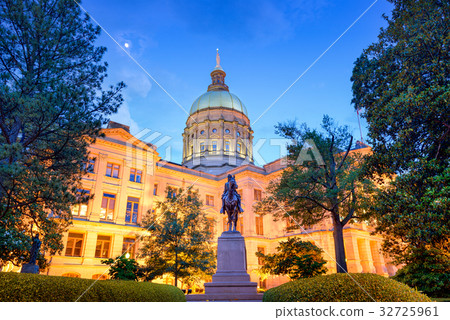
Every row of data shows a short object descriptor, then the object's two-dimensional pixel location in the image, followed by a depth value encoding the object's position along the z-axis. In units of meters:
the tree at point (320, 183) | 20.28
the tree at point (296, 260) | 21.88
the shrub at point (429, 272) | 14.54
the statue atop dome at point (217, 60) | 81.65
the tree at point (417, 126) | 9.63
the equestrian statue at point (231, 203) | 16.53
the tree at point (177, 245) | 25.06
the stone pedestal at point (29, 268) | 16.03
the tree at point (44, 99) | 11.01
